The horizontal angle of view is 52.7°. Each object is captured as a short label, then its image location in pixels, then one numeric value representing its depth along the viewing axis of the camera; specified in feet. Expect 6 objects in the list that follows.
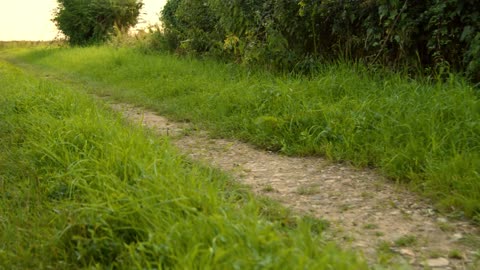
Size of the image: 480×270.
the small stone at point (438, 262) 7.92
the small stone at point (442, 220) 9.64
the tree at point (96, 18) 71.77
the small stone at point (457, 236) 8.91
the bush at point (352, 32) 17.30
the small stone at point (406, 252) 8.27
